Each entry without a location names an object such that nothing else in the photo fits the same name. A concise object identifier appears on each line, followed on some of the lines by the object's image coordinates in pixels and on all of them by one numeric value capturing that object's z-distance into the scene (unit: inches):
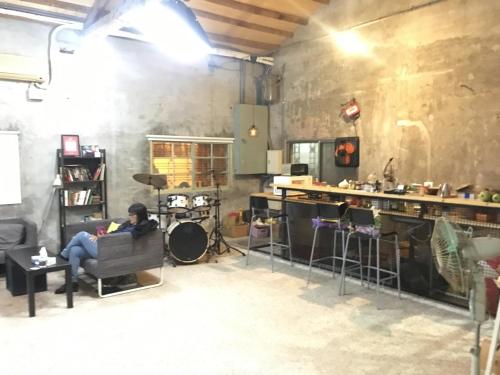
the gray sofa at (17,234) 214.2
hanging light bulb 318.7
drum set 224.1
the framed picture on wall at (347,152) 263.7
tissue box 164.6
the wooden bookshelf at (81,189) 238.1
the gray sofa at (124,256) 173.9
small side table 156.9
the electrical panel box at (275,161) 316.2
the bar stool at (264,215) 228.4
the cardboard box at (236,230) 307.7
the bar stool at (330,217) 187.3
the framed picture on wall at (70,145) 238.1
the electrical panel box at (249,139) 315.9
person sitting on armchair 183.2
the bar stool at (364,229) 174.7
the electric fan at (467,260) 90.4
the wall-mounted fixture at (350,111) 261.9
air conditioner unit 219.3
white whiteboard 223.5
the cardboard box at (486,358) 101.7
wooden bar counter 174.9
